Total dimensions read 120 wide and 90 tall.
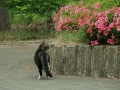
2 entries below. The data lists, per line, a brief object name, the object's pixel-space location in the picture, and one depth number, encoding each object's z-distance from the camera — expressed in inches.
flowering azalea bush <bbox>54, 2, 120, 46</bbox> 461.1
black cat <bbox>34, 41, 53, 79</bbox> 454.3
